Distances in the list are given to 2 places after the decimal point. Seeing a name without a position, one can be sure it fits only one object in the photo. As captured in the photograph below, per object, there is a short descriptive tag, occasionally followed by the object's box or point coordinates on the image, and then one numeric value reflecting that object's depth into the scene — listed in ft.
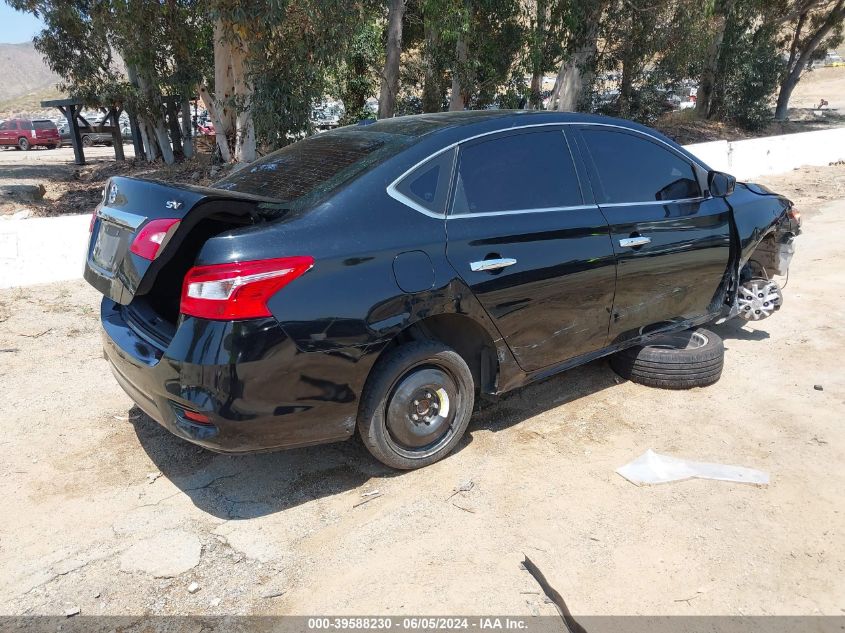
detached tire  15.30
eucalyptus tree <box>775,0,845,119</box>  87.03
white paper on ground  11.98
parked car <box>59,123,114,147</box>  113.91
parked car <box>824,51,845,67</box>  223.71
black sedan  9.74
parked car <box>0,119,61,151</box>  111.86
